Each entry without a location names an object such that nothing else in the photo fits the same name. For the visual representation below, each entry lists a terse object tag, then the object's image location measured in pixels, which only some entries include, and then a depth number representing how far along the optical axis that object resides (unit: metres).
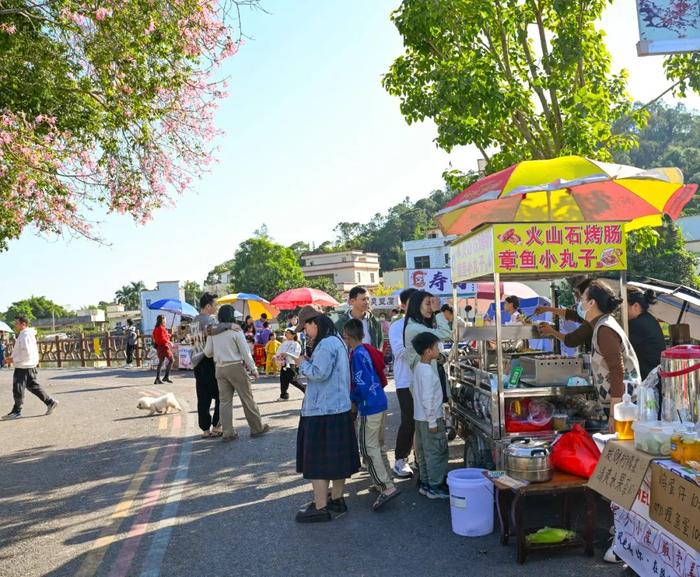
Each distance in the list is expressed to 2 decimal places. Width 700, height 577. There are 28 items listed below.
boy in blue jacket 5.82
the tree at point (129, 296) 132.76
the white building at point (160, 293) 54.30
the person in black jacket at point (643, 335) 6.09
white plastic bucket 4.95
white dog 12.30
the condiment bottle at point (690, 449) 3.34
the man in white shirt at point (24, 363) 12.36
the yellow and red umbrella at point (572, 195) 5.89
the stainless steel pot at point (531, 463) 4.62
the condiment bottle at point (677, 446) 3.38
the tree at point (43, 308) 128.12
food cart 5.56
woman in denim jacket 5.46
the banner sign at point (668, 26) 5.14
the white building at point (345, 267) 100.38
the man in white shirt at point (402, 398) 6.61
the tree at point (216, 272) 119.32
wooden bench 4.41
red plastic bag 4.70
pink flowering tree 8.88
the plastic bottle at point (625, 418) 4.02
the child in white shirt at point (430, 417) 5.87
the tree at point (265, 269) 76.38
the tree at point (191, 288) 108.16
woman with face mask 4.94
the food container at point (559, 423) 5.72
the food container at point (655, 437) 3.53
